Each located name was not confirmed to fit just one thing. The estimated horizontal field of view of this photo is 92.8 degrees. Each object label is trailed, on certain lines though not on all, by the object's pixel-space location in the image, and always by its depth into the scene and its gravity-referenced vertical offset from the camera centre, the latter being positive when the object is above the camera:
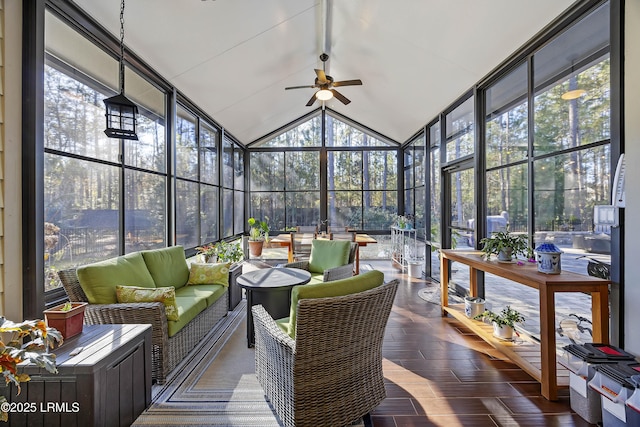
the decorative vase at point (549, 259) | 2.31 -0.34
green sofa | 2.26 -0.68
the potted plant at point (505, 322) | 2.84 -1.02
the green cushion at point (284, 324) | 2.21 -0.82
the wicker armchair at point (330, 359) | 1.62 -0.84
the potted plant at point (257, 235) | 6.93 -0.47
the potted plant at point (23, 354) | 1.18 -0.57
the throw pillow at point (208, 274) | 3.50 -0.68
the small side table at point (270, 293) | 2.92 -0.77
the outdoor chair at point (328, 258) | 3.96 -0.58
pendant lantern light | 2.41 +0.80
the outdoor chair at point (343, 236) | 5.92 -0.43
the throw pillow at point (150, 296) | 2.38 -0.63
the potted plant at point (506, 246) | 2.78 -0.30
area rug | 1.93 -1.28
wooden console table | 2.07 -0.66
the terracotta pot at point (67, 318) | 1.83 -0.63
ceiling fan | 4.28 +1.86
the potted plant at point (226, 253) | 4.79 -0.61
